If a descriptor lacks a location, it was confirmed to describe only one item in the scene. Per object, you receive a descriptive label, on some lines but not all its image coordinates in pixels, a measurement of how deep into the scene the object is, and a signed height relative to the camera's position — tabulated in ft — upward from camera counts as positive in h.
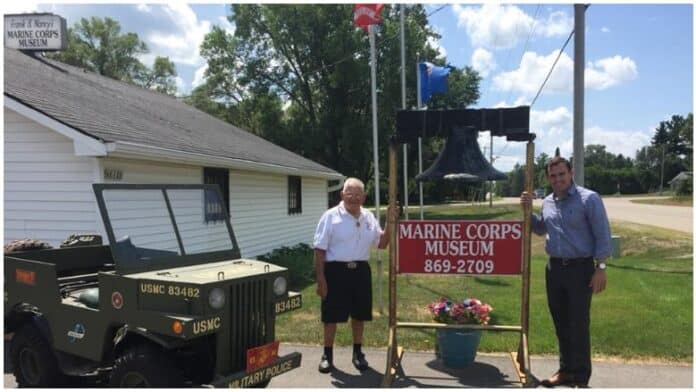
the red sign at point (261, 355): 11.75 -3.88
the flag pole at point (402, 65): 37.29 +8.45
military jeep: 11.34 -2.79
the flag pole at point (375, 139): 24.04 +2.05
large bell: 15.26 +0.60
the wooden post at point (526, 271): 14.61 -2.52
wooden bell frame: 14.73 -3.46
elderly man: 15.56 -2.38
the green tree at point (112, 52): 122.93 +31.23
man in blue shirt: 13.37 -1.96
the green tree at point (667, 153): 261.03 +16.13
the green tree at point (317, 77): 95.91 +20.77
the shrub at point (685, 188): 138.00 -1.90
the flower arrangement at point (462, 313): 15.99 -3.91
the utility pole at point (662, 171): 254.06 +4.59
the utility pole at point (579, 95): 34.78 +5.70
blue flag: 39.52 +7.65
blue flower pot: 15.83 -4.88
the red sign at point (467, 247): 15.38 -1.88
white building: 23.82 +1.39
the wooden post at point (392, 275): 15.00 -2.76
